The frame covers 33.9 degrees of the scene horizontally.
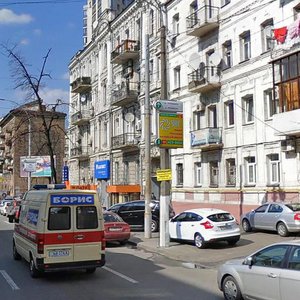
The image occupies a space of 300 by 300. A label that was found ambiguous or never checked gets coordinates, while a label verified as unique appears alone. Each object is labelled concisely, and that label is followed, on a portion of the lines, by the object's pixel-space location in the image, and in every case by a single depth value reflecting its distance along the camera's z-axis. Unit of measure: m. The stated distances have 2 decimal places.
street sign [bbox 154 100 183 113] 19.31
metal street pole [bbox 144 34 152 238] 22.28
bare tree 36.03
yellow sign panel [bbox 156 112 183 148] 19.50
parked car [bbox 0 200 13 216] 46.75
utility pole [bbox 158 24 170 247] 19.47
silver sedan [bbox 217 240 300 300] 8.14
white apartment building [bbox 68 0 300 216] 24.12
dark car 26.80
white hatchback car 18.58
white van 12.48
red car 20.34
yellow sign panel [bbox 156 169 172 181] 19.33
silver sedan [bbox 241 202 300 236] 20.17
